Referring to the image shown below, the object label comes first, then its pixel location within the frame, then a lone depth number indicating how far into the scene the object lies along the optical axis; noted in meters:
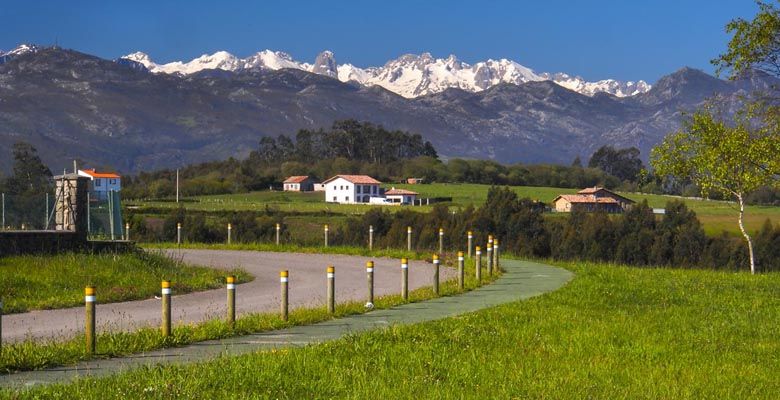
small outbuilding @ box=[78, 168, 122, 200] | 147.12
